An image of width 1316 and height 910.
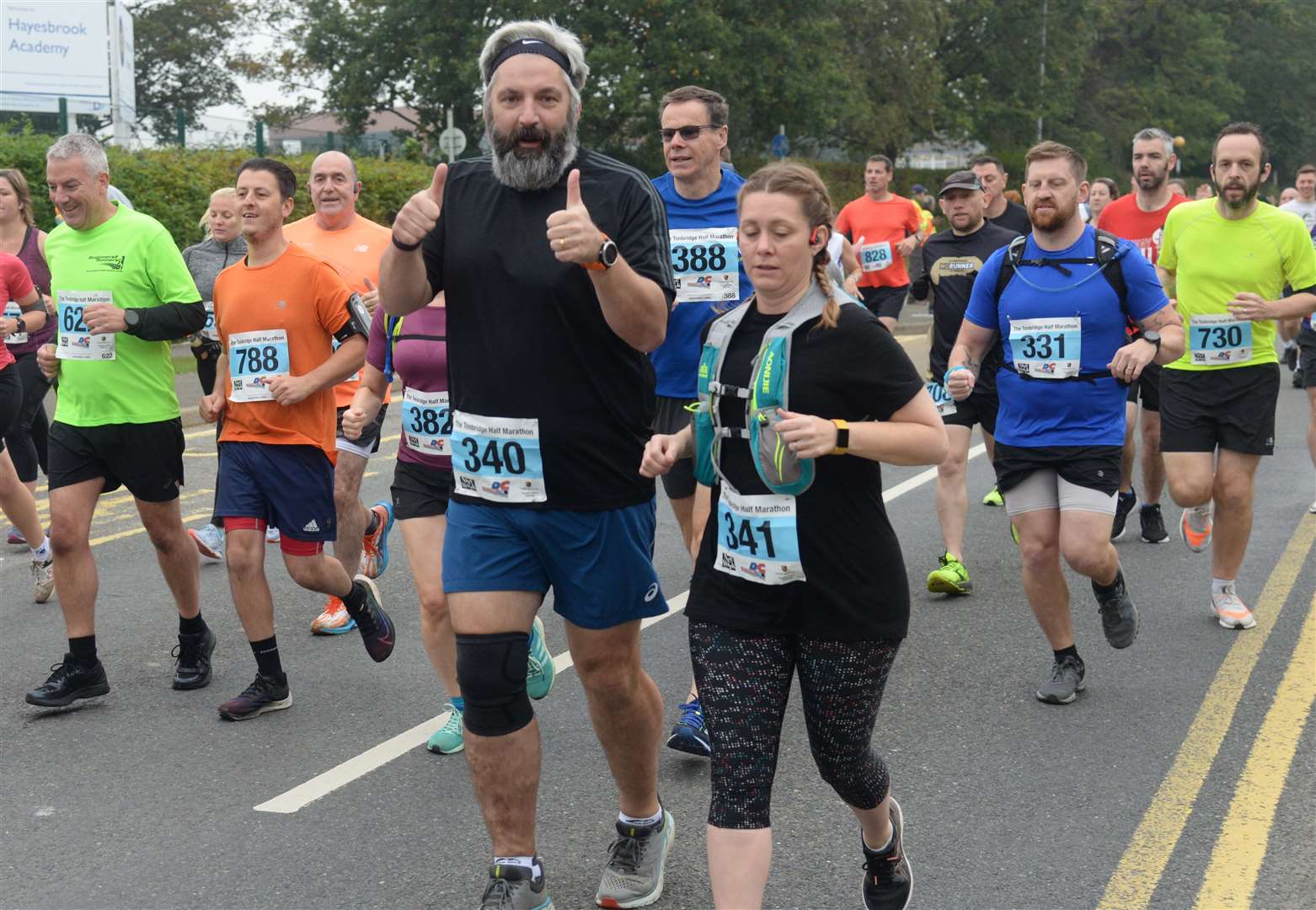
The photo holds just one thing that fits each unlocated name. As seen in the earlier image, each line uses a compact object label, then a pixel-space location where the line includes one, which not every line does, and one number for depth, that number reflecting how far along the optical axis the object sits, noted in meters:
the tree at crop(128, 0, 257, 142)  50.91
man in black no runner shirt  7.87
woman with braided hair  3.46
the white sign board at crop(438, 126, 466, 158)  27.81
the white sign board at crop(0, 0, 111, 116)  34.00
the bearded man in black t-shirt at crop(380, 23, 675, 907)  3.75
